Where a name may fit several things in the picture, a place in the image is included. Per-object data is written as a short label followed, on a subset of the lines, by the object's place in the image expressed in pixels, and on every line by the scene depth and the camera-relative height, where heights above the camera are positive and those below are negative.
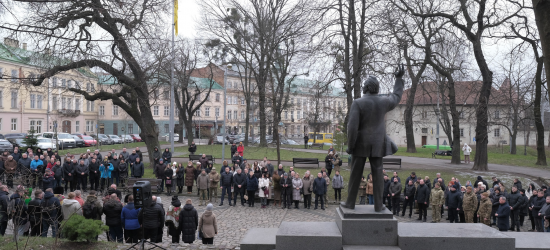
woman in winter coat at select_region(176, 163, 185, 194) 17.16 -2.05
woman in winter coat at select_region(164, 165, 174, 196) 16.75 -2.02
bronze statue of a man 6.71 -0.11
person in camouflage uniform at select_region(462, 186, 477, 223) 12.23 -2.33
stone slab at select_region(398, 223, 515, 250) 6.38 -1.80
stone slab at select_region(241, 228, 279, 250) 6.88 -1.98
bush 7.55 -1.90
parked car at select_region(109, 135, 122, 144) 47.20 -1.30
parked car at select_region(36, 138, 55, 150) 34.19 -1.29
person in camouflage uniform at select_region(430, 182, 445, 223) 13.11 -2.41
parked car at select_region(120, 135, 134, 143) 49.26 -1.24
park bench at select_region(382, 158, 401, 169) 21.14 -1.78
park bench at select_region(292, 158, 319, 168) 21.66 -1.79
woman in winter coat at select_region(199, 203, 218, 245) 9.21 -2.24
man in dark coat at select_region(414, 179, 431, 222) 13.61 -2.36
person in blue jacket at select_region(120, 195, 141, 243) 9.20 -2.12
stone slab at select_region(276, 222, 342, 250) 6.47 -1.80
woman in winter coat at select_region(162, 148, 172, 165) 20.02 -1.38
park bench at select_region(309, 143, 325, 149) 40.20 -1.75
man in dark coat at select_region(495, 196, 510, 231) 11.24 -2.45
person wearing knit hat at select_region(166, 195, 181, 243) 9.42 -2.19
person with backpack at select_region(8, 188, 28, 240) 8.94 -1.65
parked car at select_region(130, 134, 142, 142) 51.59 -1.28
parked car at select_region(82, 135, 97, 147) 40.64 -1.32
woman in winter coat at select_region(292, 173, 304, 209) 15.21 -2.27
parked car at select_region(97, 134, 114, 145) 44.81 -1.32
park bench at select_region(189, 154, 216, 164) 22.93 -1.67
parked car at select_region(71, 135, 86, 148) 39.70 -1.37
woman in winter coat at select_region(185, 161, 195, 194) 16.72 -1.97
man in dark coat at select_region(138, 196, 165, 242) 8.89 -2.04
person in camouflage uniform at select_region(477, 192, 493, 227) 11.57 -2.32
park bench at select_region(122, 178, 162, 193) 16.75 -2.36
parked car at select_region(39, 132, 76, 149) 36.56 -1.03
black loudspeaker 7.61 -1.25
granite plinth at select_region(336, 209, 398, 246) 6.46 -1.67
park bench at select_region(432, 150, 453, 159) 34.75 -2.18
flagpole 23.46 +0.88
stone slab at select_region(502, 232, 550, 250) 6.60 -1.96
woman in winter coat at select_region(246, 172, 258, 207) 15.34 -2.14
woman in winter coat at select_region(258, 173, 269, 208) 15.52 -2.36
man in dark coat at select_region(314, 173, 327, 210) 14.95 -2.17
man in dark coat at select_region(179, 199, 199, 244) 9.23 -2.22
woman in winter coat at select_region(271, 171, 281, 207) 15.66 -2.31
